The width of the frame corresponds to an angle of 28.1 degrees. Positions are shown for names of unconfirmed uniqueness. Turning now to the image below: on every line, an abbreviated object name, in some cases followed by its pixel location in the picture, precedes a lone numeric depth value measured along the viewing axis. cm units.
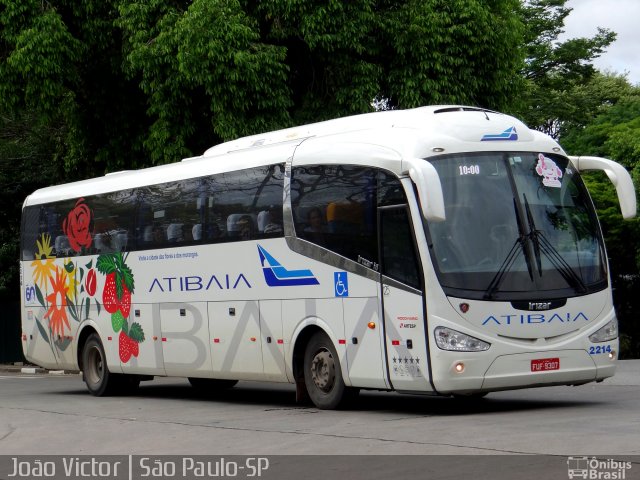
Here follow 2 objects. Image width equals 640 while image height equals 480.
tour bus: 1355
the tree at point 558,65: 5175
